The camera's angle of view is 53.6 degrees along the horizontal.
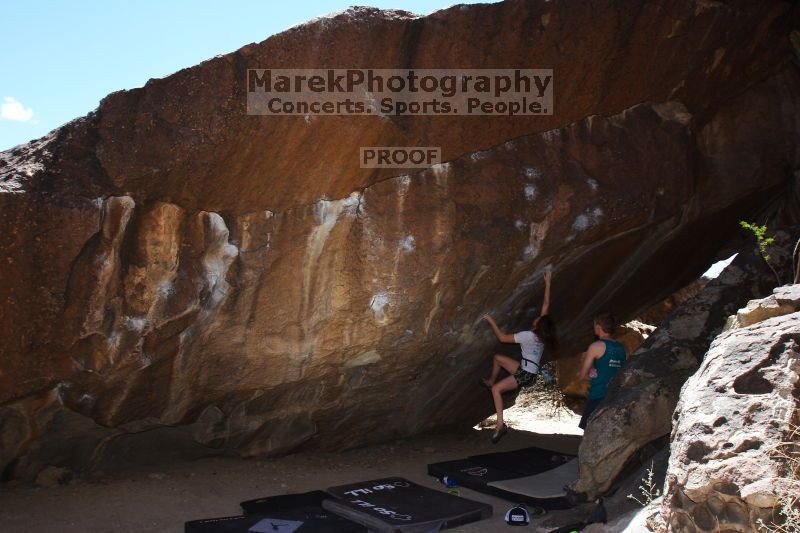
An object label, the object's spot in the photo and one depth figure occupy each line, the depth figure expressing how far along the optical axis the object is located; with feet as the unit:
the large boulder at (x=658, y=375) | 13.99
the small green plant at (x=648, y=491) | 11.86
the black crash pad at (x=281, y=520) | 12.66
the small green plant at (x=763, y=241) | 14.98
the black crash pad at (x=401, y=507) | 13.00
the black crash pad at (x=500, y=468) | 15.53
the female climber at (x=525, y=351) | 17.66
